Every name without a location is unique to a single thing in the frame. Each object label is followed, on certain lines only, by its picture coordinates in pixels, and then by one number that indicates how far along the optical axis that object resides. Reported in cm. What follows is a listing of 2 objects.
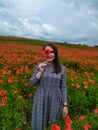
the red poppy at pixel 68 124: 114
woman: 166
